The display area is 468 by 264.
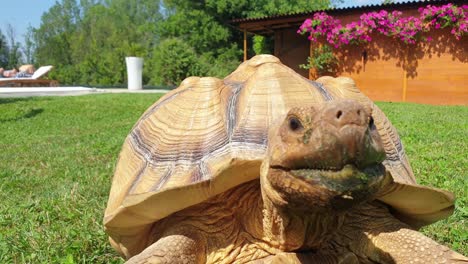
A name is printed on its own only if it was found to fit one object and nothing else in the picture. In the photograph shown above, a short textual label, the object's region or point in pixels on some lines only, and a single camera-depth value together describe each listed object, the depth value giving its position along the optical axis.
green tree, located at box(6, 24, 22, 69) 39.72
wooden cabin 11.74
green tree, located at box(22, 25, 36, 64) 47.53
